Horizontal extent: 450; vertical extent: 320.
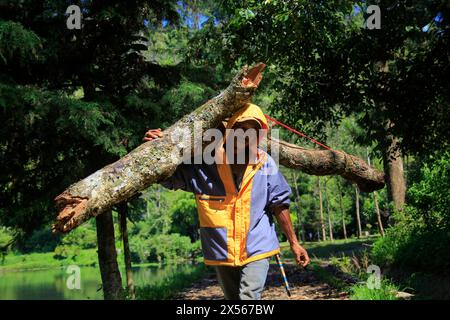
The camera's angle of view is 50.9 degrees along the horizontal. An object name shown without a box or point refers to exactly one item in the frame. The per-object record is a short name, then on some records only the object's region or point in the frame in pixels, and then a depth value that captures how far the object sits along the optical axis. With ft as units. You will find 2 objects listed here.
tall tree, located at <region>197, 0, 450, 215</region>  22.34
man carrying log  11.35
